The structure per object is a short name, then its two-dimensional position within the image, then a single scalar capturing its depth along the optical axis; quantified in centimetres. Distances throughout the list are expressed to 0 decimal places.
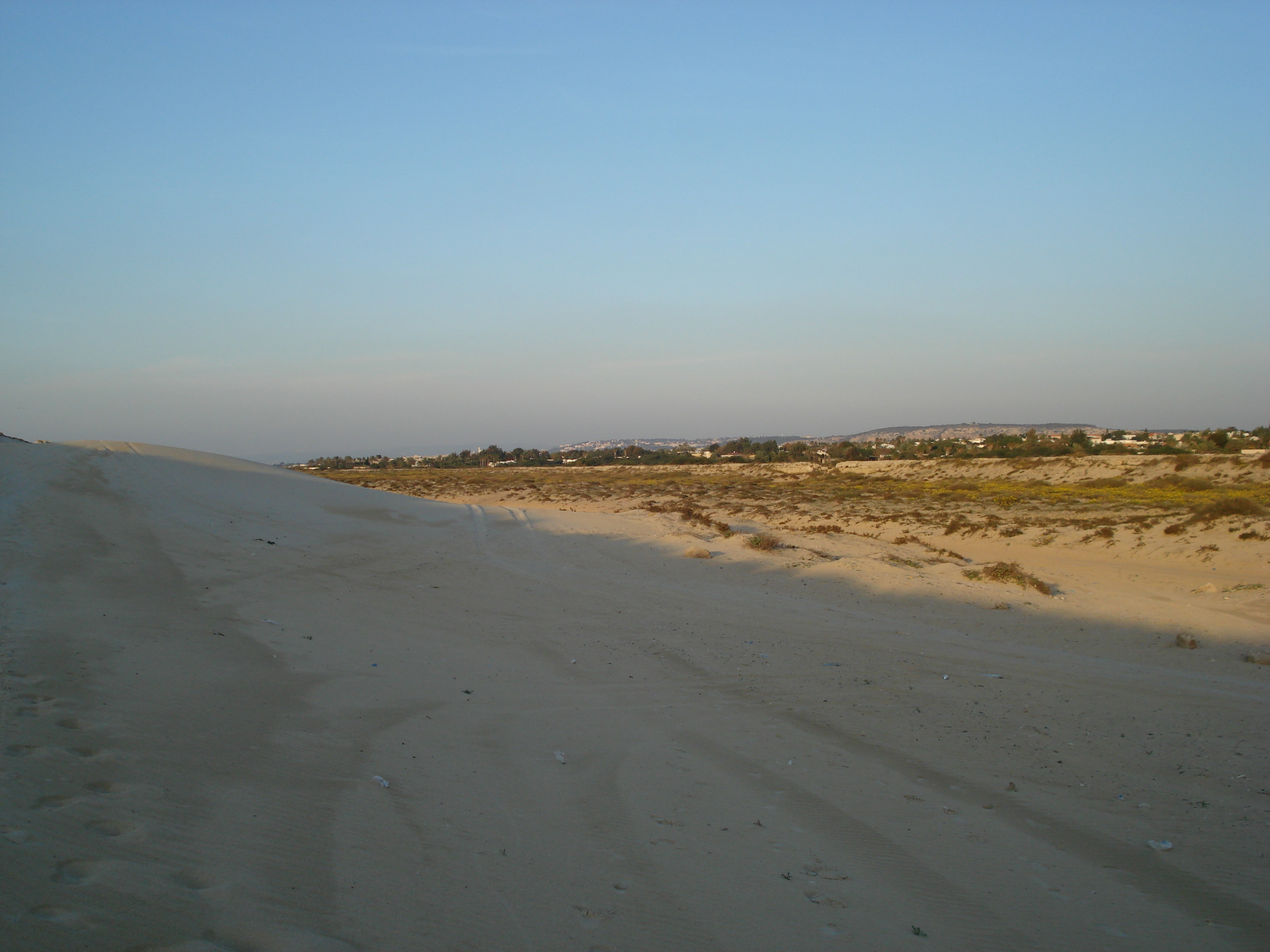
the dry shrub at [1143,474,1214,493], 2915
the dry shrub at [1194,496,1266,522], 1914
